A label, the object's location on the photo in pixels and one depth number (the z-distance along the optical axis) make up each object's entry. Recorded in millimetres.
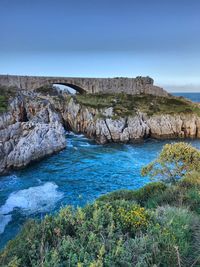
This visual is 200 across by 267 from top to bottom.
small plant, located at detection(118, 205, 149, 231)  6904
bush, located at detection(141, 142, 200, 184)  17047
